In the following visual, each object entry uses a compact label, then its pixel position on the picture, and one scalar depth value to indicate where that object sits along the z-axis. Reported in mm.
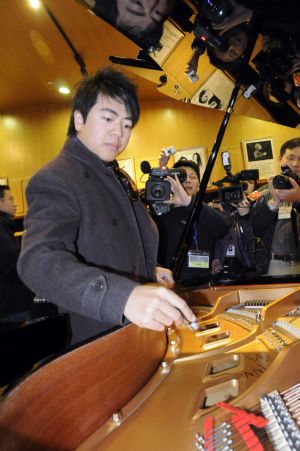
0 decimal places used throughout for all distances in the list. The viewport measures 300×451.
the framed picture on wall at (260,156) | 6051
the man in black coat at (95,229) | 767
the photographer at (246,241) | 2625
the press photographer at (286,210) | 2404
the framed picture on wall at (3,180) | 6797
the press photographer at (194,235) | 2537
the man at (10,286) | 2805
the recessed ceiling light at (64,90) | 5840
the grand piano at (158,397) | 687
